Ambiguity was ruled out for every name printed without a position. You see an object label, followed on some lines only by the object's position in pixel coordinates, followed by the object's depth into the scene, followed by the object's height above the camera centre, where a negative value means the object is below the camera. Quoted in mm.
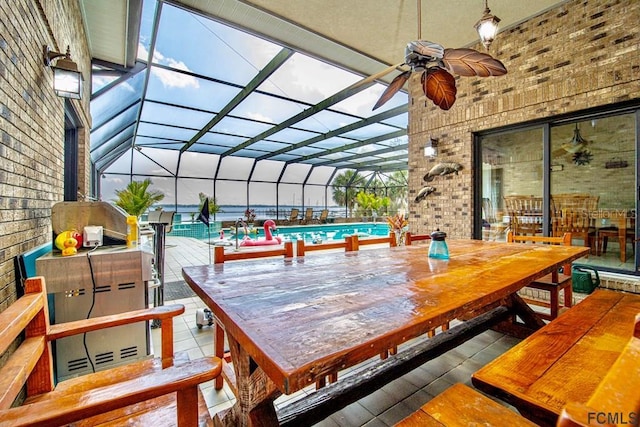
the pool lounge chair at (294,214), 15139 -214
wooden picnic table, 809 -373
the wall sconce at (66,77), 2164 +1020
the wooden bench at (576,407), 507 -365
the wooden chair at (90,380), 711 -504
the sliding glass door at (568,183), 3436 +348
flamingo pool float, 5603 -616
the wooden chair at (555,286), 2633 -708
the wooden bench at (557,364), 982 -636
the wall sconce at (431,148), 4734 +1008
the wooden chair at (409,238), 3145 -316
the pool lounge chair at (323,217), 15046 -375
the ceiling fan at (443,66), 2052 +1054
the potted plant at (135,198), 7262 +319
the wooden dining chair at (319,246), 2342 -320
